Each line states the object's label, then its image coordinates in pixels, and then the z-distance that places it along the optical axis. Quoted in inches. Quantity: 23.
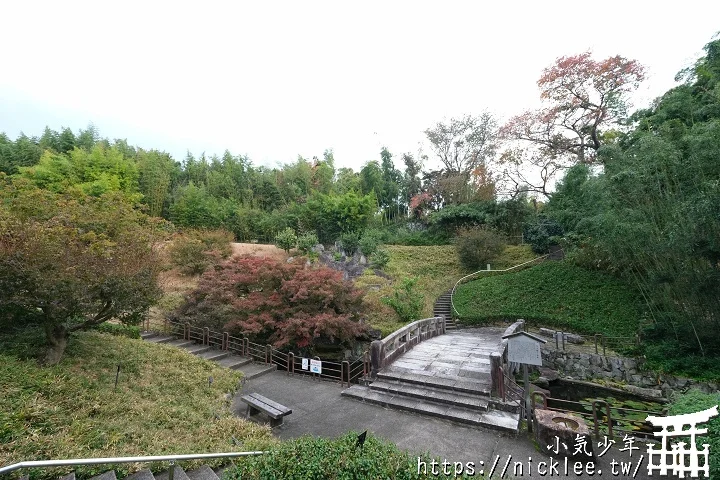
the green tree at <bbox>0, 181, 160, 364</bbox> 201.0
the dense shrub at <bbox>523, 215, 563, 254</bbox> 724.7
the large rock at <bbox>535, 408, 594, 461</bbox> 170.9
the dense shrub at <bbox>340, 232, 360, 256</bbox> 741.9
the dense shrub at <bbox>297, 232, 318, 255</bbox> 712.4
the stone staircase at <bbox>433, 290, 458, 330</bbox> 556.5
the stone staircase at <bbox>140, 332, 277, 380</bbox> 333.7
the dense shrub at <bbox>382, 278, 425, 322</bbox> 478.0
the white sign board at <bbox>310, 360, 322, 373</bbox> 302.3
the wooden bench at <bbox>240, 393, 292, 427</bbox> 219.3
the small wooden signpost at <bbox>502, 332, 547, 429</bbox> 217.5
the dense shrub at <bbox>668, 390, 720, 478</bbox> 131.0
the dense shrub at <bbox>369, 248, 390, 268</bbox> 676.7
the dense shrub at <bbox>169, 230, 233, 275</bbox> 632.4
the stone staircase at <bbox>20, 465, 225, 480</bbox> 125.5
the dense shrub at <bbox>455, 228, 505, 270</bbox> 725.3
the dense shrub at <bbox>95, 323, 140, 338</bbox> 358.6
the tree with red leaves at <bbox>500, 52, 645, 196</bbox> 527.5
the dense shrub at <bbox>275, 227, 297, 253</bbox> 722.2
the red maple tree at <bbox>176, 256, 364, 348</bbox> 340.8
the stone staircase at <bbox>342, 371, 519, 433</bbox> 219.3
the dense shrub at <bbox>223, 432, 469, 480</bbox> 107.3
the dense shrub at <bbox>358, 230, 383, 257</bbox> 704.4
